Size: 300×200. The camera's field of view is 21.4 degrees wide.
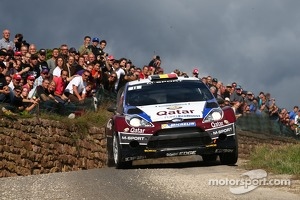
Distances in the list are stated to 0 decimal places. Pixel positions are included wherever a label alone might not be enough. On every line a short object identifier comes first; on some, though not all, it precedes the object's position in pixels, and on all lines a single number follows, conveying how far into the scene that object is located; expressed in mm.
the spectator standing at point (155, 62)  26969
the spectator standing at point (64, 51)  22672
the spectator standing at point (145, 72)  25375
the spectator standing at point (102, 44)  25312
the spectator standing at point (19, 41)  22641
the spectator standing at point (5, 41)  21711
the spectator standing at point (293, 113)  33625
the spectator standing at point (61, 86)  21047
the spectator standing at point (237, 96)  28008
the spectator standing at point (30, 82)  19519
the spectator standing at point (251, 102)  29688
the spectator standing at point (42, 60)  21317
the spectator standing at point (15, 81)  19009
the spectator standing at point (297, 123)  33406
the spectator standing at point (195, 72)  27653
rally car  14812
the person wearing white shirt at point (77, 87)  21609
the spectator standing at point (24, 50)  21297
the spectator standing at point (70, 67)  21922
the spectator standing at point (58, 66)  21641
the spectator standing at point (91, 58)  23359
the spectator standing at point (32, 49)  21828
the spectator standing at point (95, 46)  24750
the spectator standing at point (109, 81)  23812
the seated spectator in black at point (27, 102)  19156
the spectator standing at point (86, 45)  24859
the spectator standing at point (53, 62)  22362
